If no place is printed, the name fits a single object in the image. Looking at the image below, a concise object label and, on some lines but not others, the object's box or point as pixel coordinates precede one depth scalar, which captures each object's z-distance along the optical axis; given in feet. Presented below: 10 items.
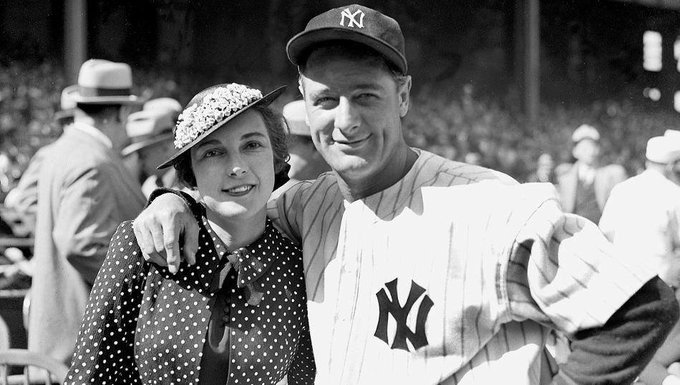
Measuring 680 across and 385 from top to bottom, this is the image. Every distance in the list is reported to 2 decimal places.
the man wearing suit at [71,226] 12.32
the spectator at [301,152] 14.23
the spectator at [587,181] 26.71
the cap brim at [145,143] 17.12
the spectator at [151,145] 17.20
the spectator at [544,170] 32.48
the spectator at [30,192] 16.65
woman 6.97
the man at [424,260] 5.83
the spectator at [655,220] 16.94
